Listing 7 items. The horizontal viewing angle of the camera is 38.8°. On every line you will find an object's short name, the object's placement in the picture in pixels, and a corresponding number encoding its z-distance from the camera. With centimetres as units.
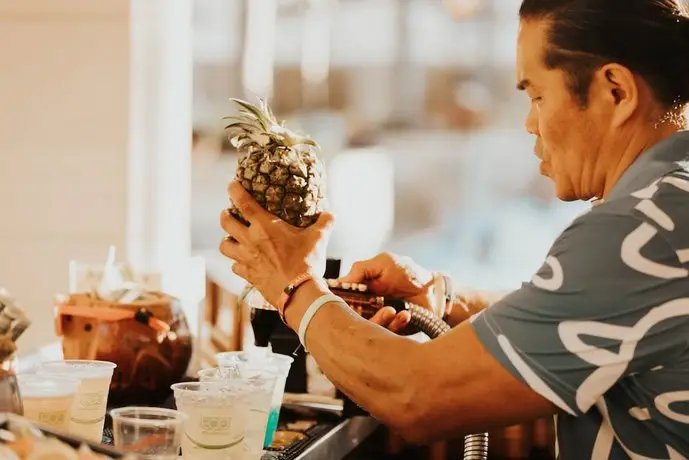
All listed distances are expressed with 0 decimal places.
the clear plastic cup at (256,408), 147
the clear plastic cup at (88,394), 146
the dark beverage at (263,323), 193
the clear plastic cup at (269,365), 171
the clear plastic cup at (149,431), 127
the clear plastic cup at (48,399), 139
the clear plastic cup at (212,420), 138
